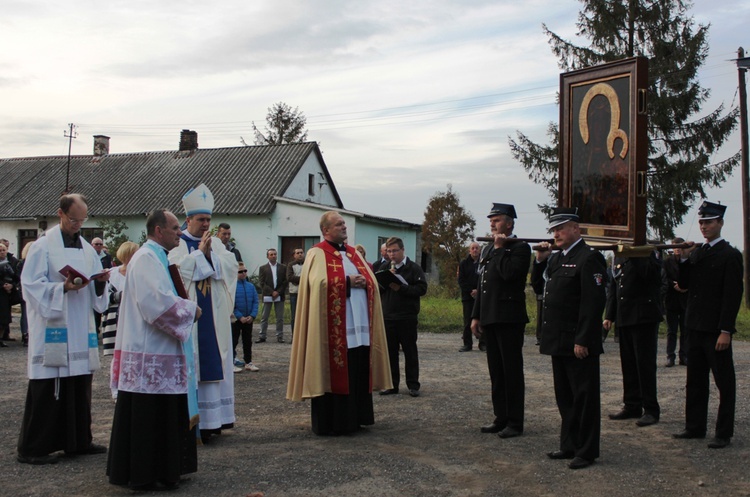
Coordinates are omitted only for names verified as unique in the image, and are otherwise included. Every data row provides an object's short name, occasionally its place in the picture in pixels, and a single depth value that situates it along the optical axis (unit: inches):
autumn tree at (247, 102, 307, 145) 1979.6
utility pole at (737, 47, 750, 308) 917.8
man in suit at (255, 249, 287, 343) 617.0
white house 1242.6
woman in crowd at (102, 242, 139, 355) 361.7
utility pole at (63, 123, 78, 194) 1423.5
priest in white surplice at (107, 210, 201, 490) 211.6
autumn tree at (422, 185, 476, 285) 1342.3
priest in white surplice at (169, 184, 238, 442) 272.4
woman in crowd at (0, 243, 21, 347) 580.1
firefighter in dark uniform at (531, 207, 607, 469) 242.2
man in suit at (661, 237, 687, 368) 481.7
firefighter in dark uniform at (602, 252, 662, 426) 310.8
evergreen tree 1026.1
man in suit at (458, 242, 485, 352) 569.9
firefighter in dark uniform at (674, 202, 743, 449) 268.4
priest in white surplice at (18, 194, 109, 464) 245.3
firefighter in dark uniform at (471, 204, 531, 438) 283.1
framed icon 247.0
